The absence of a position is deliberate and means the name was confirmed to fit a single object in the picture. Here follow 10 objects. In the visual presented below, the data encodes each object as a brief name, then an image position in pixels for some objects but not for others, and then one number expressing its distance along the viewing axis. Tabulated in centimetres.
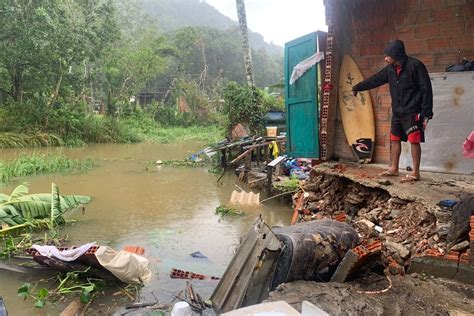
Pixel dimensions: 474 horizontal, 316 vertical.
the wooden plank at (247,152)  1133
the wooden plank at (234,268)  363
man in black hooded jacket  510
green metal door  706
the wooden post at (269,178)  987
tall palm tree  1744
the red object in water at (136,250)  626
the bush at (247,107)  1466
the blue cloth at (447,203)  406
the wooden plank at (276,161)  967
